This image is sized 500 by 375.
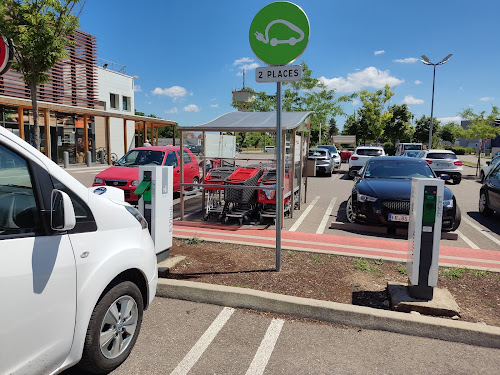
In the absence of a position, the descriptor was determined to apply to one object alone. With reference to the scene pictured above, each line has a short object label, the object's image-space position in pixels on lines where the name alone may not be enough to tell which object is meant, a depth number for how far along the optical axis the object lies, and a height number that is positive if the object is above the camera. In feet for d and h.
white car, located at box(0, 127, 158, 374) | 6.51 -2.55
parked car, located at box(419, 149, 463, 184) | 54.70 -2.13
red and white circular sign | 11.27 +2.56
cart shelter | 24.25 +1.27
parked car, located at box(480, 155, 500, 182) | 54.93 -2.94
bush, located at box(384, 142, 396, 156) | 160.35 -0.02
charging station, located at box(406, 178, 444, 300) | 11.85 -2.84
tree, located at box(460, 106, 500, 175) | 74.38 +4.57
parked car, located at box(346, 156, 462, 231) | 22.33 -3.28
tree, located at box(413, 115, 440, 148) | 187.82 +9.00
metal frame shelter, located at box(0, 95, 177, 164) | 57.26 +5.42
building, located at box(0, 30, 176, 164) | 65.10 +5.71
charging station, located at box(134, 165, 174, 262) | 15.43 -2.46
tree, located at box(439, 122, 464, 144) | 250.47 +9.46
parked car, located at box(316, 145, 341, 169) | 75.95 -2.43
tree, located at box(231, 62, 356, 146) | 110.73 +13.88
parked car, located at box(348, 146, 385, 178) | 61.57 -1.55
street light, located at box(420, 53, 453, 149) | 94.73 +22.13
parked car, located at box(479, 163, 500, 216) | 27.78 -3.48
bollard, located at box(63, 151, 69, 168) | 71.31 -3.47
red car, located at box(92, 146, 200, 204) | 31.40 -2.30
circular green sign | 13.60 +4.11
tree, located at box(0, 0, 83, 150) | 25.30 +7.34
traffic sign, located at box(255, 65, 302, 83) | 13.71 +2.63
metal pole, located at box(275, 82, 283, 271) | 14.35 -1.25
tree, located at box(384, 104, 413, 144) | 147.74 +9.82
